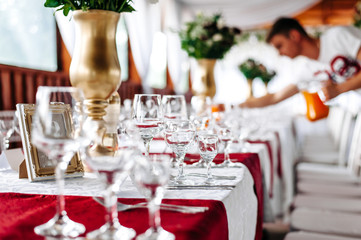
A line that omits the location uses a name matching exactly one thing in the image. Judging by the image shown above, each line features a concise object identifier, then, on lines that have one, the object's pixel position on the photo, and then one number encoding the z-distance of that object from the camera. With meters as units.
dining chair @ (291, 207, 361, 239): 1.56
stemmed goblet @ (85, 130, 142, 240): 0.57
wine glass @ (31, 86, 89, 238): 0.60
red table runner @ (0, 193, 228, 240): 0.62
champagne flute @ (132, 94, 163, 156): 1.10
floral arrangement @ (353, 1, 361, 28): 5.84
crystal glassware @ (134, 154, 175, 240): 0.56
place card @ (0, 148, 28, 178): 1.15
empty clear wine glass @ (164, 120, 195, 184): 1.00
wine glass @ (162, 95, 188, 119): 1.46
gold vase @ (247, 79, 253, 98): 5.20
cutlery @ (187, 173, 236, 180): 1.02
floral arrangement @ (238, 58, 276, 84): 5.20
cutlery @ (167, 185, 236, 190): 0.90
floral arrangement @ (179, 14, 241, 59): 2.73
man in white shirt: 2.44
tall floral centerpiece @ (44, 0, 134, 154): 1.02
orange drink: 2.08
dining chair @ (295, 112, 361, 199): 2.26
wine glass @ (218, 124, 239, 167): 1.31
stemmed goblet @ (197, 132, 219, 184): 1.01
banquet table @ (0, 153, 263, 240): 0.64
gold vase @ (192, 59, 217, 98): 2.78
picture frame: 0.97
